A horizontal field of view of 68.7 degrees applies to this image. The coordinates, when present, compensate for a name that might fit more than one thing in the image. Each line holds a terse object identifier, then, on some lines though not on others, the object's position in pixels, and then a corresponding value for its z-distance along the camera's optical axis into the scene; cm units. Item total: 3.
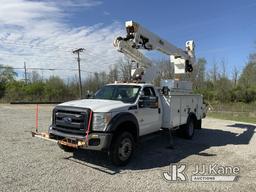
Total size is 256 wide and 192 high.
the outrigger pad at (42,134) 500
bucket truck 445
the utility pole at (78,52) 3121
